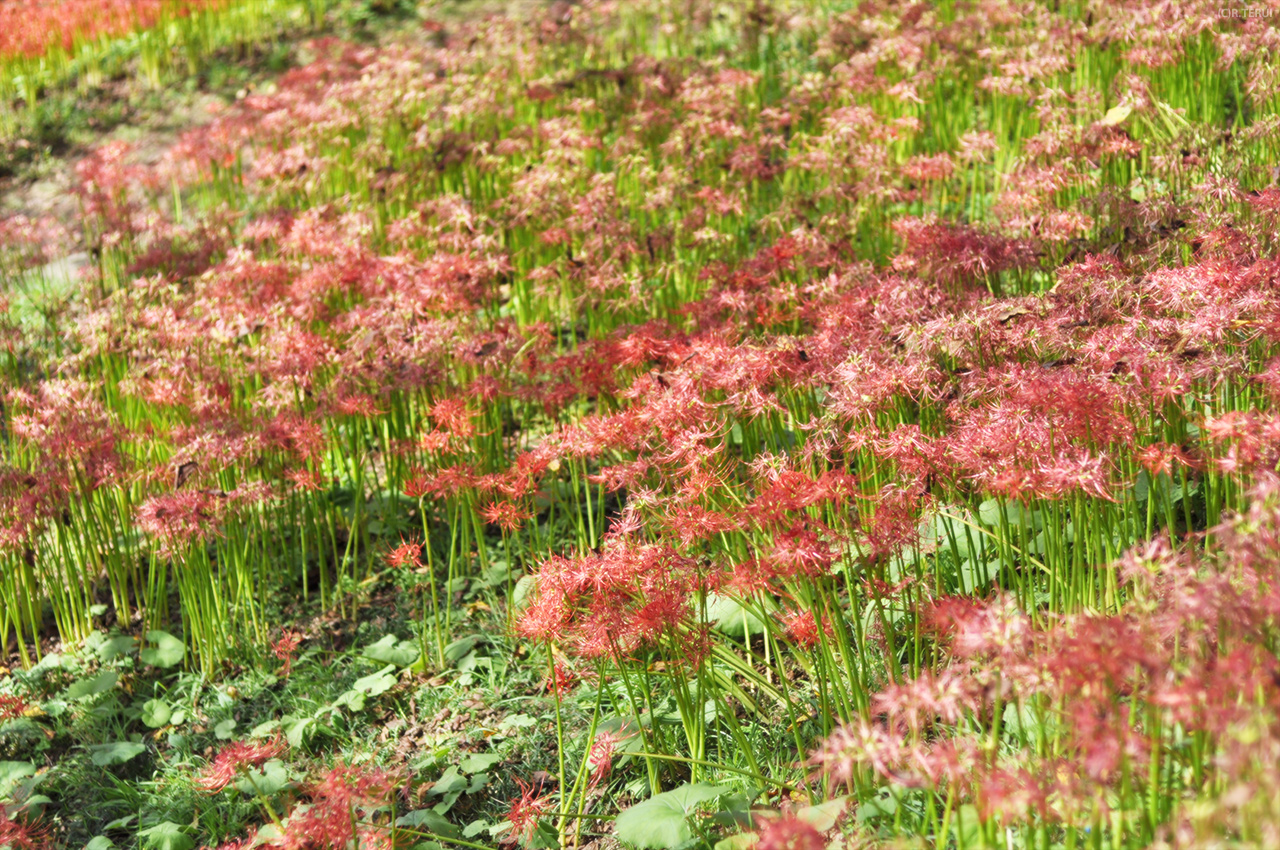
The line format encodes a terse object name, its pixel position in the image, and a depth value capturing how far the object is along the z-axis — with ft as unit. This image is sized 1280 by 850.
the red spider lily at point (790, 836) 12.31
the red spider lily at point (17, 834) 16.93
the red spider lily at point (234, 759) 17.08
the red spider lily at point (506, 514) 22.68
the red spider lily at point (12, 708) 23.93
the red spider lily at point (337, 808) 15.24
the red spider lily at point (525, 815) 18.29
